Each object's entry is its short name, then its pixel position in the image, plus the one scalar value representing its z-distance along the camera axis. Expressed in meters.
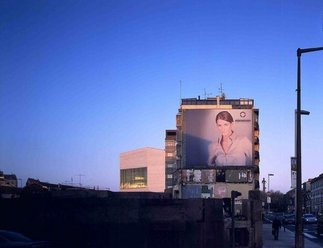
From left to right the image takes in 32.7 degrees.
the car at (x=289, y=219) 84.09
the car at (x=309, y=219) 80.56
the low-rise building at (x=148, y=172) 156.50
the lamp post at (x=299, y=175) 22.03
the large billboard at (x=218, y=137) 78.88
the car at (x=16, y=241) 15.48
